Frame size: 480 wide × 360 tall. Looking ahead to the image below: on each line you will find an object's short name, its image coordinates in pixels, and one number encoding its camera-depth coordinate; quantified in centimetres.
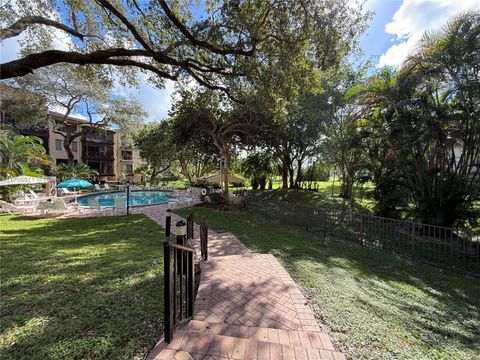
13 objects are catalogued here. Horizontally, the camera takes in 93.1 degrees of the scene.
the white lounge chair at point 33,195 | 1555
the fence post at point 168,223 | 245
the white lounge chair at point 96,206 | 1321
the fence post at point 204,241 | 469
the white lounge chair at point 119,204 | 1356
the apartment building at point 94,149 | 2975
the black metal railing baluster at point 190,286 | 265
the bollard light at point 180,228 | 257
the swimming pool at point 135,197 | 1944
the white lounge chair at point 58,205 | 1209
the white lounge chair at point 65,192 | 2037
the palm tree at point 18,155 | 1516
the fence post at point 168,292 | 208
